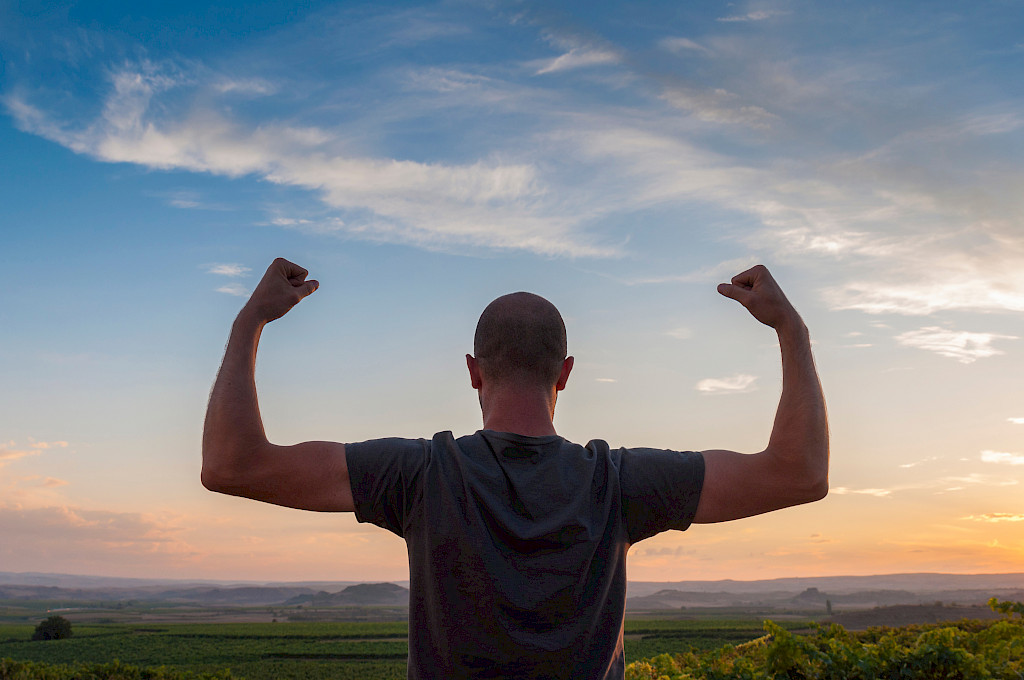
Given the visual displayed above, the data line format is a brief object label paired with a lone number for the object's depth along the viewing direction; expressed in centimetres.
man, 188
